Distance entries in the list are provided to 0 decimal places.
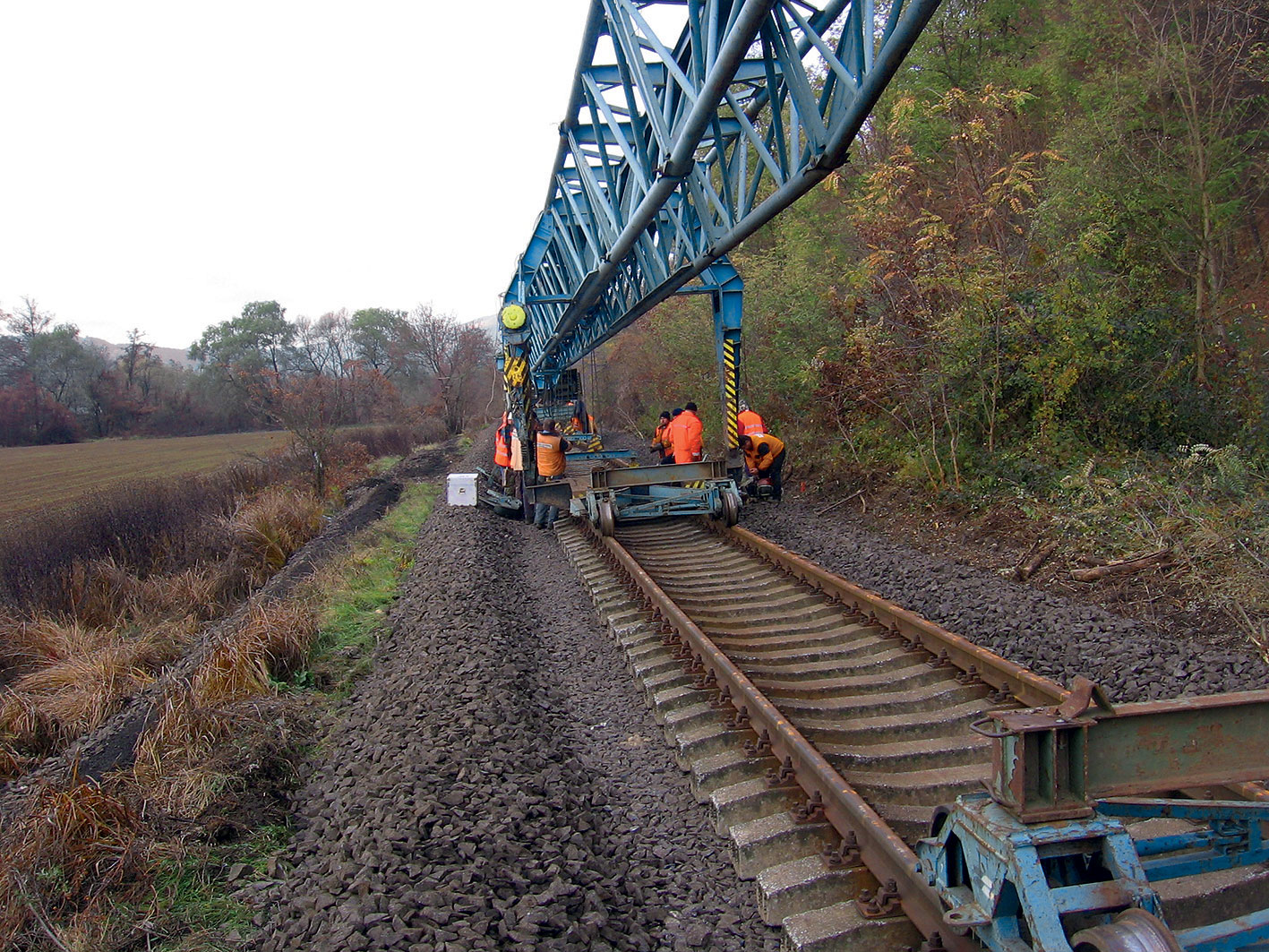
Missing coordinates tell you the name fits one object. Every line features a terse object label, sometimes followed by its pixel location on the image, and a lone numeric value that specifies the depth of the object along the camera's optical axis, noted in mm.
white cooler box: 12641
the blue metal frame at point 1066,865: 2131
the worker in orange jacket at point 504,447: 13414
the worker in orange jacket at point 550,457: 11641
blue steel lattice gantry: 4469
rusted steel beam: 2289
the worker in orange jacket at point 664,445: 12062
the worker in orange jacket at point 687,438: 11312
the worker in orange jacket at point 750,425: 11496
